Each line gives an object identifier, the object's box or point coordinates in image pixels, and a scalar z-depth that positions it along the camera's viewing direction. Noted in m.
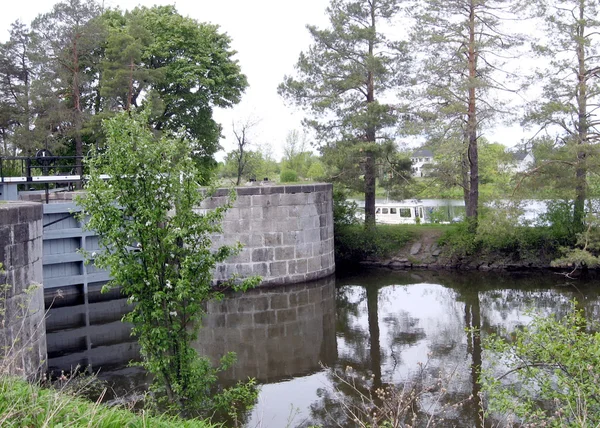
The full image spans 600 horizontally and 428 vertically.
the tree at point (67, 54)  23.80
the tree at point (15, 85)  24.23
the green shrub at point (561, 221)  20.92
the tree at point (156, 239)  6.92
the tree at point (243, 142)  29.85
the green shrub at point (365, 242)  23.33
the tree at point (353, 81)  22.42
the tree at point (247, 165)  34.44
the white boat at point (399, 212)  33.09
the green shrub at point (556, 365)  5.96
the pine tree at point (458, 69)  20.45
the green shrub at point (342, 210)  24.02
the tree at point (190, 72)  28.06
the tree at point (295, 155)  50.16
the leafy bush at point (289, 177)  27.20
